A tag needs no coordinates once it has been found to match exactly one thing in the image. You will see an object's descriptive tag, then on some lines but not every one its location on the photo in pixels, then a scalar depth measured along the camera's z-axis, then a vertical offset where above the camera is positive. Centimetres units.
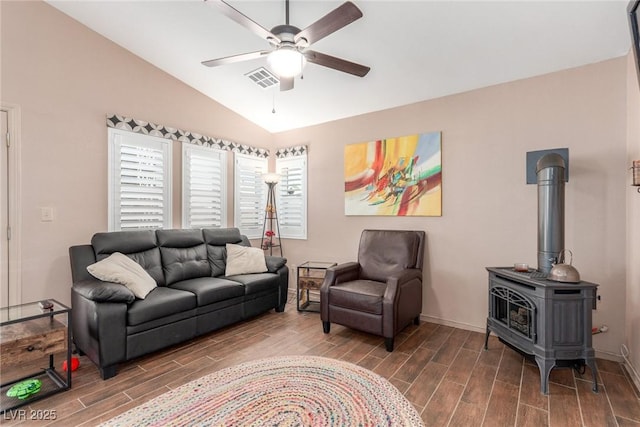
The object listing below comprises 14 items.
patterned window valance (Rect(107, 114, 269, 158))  326 +99
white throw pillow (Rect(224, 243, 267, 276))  371 -59
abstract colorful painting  354 +49
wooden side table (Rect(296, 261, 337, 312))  392 -85
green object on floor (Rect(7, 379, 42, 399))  204 -121
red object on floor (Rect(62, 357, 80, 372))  239 -123
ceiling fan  185 +121
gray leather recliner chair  286 -76
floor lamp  480 -16
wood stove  217 -80
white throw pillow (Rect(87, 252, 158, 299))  257 -53
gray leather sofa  235 -77
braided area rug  186 -127
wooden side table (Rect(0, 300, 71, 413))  198 -89
